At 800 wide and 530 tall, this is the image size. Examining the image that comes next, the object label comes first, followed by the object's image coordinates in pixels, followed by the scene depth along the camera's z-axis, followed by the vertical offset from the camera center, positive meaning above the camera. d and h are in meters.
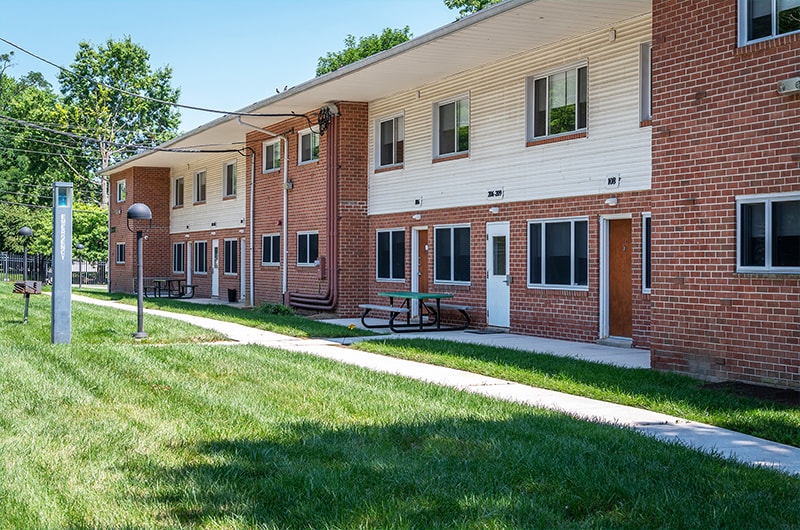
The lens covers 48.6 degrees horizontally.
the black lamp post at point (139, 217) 15.41 +0.69
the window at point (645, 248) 14.35 +0.12
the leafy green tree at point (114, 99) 60.22 +11.08
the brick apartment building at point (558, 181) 10.84 +1.37
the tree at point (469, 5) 43.03 +12.25
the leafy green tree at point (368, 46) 49.50 +11.89
